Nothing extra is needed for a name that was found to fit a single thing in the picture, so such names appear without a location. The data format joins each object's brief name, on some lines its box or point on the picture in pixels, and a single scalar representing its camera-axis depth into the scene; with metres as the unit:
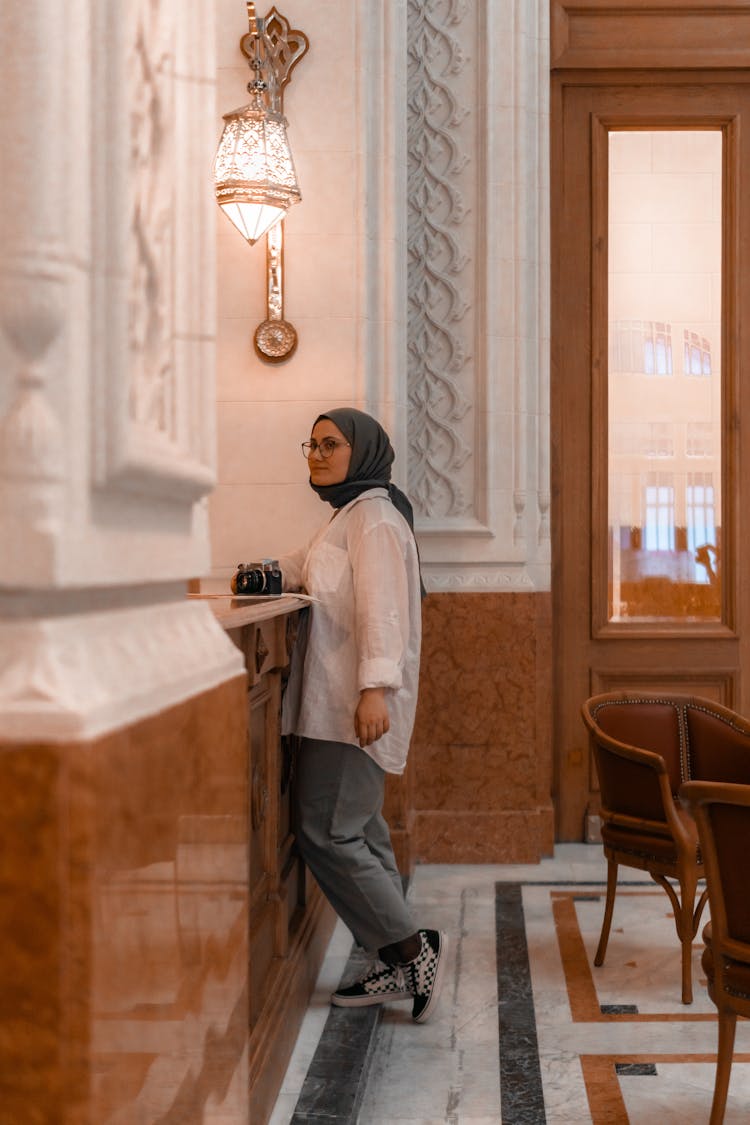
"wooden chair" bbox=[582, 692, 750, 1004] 3.66
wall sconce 4.00
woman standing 3.33
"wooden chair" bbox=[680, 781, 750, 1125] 2.53
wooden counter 2.76
